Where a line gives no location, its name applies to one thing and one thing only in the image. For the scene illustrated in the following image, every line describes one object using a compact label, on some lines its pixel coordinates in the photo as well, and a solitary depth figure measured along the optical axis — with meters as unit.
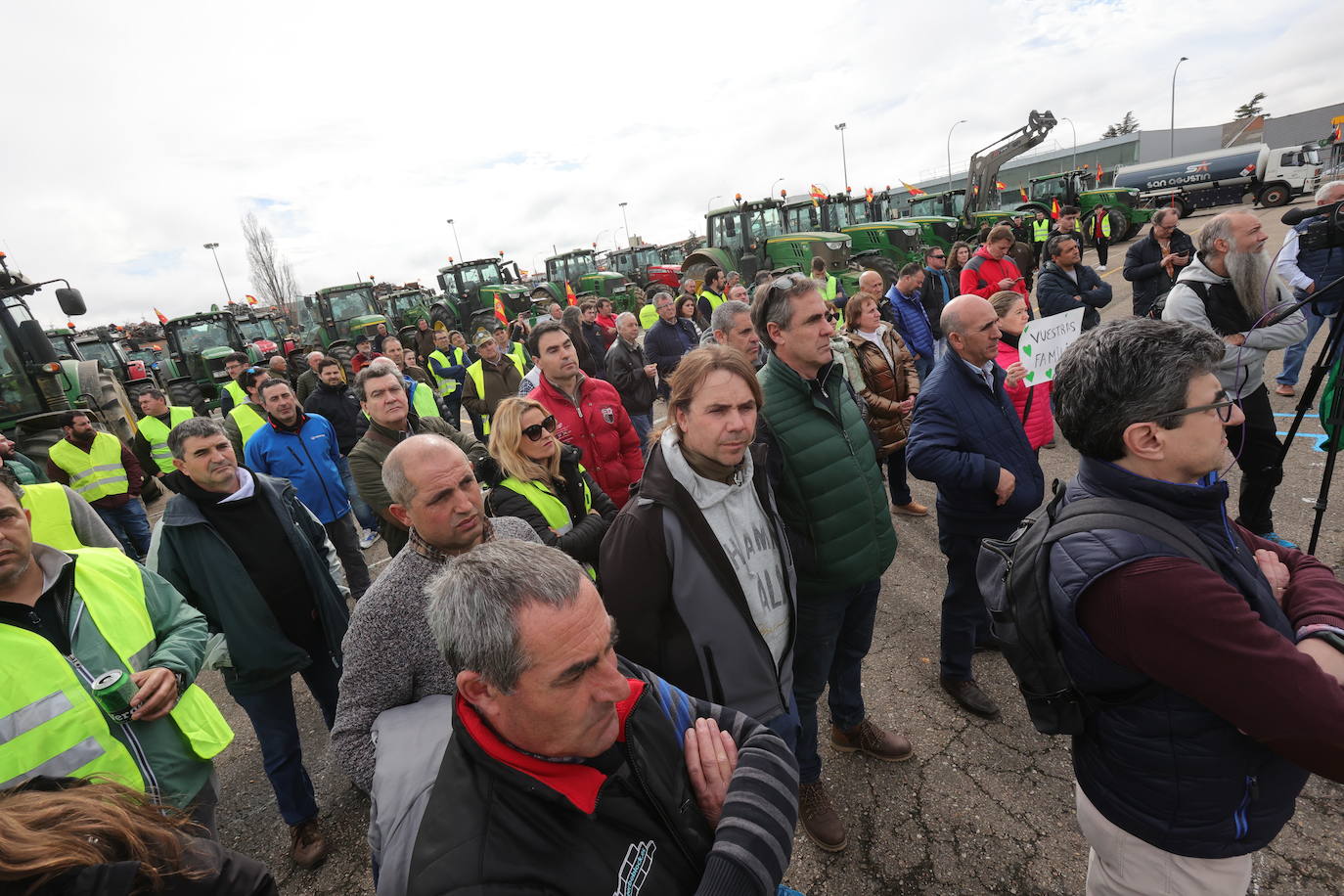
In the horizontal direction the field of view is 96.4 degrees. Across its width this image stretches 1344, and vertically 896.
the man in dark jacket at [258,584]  2.43
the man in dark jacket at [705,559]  1.75
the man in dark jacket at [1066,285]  5.50
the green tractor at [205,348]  13.03
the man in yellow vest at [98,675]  1.58
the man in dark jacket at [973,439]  2.53
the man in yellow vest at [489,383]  5.99
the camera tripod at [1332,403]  2.85
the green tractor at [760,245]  14.27
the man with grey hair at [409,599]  1.63
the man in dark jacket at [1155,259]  5.96
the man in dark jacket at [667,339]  6.61
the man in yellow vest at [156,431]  5.75
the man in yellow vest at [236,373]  6.71
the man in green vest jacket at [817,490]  2.27
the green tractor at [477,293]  16.72
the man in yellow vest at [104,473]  5.09
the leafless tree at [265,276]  37.31
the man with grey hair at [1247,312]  3.14
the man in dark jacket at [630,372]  5.77
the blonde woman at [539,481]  2.54
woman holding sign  4.02
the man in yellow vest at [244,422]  4.74
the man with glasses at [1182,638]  1.15
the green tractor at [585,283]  17.59
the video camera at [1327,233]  2.81
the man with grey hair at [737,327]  3.67
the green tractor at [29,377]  6.57
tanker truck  24.70
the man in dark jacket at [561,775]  0.94
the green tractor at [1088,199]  21.81
